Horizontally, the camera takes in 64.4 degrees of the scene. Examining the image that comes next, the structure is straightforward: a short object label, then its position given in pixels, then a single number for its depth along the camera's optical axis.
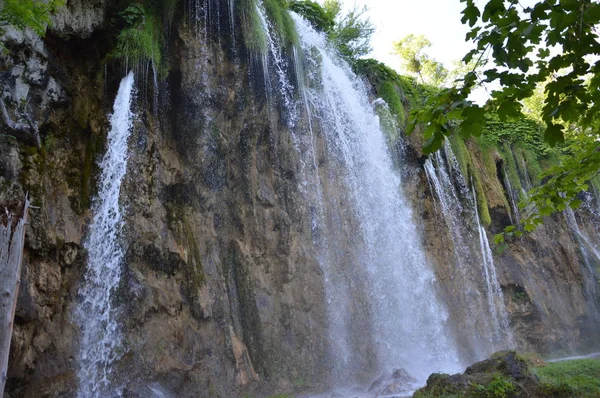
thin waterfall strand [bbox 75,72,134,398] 7.30
